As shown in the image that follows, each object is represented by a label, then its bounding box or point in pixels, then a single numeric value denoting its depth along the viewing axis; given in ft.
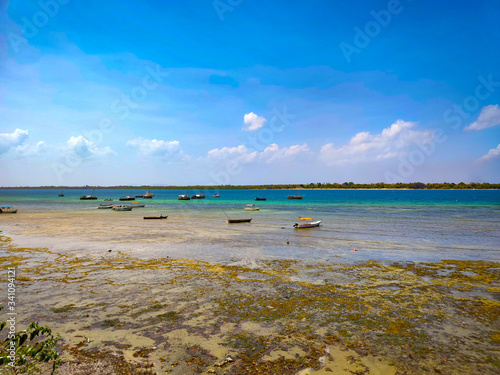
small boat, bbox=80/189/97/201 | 414.88
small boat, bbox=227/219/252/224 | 148.03
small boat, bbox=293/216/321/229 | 124.36
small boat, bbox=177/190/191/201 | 404.59
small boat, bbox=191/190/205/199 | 457.19
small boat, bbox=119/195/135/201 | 371.08
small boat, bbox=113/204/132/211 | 229.04
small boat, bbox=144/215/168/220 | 163.53
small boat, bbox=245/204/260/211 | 231.91
